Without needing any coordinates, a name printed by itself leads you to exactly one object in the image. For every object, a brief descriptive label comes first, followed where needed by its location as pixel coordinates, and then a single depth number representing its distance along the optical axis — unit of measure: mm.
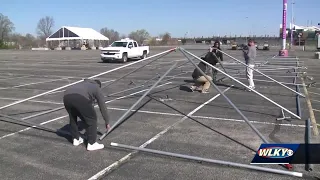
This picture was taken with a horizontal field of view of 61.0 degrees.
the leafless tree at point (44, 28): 120645
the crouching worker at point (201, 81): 9819
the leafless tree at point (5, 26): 98353
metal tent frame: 3976
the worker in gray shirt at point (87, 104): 4652
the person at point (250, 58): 9974
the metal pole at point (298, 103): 7030
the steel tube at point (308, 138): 3358
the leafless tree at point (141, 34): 114646
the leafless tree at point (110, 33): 117966
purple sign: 28104
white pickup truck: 23117
